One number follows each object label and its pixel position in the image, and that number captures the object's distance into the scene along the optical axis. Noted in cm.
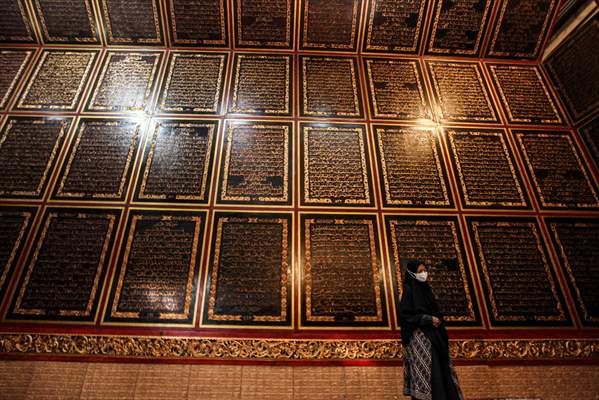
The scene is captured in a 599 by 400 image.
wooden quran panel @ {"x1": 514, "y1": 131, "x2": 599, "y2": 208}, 553
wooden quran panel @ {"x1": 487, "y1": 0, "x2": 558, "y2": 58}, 669
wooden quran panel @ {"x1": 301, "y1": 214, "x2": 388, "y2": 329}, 461
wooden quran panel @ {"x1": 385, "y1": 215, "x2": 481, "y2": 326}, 473
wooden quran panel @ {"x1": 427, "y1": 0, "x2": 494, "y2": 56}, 672
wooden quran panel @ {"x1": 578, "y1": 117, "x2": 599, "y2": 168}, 590
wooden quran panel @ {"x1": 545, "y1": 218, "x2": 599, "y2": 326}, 482
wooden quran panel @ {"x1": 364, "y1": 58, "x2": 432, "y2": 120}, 625
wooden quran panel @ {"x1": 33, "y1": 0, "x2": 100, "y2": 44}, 661
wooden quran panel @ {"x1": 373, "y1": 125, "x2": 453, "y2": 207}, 543
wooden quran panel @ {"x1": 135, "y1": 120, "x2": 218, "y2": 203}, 531
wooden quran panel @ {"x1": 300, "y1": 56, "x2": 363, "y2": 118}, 619
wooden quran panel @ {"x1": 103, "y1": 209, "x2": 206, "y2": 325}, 454
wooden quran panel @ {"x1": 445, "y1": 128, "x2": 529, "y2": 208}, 549
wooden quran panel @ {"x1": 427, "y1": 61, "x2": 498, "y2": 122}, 629
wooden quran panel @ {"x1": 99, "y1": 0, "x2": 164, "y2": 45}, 663
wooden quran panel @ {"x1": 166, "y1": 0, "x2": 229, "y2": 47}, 666
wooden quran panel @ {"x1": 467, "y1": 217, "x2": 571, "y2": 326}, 473
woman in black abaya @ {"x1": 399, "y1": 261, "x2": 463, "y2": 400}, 322
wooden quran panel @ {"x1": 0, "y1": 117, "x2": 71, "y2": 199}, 527
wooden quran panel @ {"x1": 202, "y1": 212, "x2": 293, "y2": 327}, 456
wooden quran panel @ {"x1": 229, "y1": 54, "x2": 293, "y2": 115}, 616
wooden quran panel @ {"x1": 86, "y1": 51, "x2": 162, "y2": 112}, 609
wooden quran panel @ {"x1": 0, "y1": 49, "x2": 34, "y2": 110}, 612
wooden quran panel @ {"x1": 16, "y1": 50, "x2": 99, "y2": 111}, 603
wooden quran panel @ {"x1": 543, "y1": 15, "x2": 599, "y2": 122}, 613
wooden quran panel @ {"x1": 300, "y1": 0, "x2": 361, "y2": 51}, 668
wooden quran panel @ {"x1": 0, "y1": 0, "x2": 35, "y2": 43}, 656
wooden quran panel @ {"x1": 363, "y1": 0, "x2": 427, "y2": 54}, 670
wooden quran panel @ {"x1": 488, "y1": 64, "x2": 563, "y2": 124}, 632
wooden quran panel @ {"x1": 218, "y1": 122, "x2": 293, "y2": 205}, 532
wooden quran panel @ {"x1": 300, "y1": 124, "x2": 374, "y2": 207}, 537
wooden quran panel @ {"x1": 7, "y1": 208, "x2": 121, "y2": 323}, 451
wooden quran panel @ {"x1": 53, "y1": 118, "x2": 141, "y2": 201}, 528
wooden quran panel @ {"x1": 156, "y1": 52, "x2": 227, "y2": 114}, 612
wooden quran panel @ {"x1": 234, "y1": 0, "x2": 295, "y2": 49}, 668
